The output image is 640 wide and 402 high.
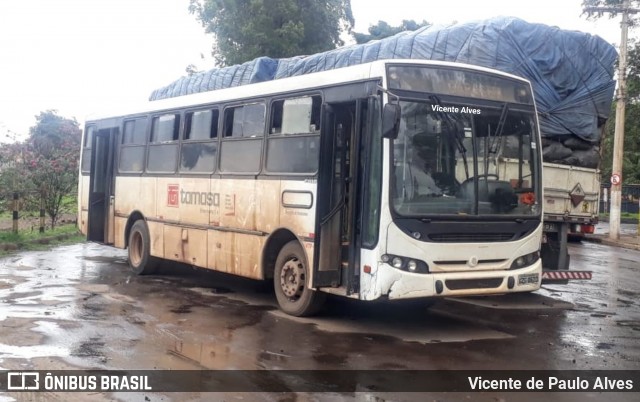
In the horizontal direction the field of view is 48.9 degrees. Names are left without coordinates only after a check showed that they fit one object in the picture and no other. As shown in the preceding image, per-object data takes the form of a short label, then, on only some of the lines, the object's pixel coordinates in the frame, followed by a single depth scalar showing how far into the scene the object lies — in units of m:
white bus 7.72
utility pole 23.72
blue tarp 10.23
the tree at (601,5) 23.95
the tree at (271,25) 31.95
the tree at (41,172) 19.09
